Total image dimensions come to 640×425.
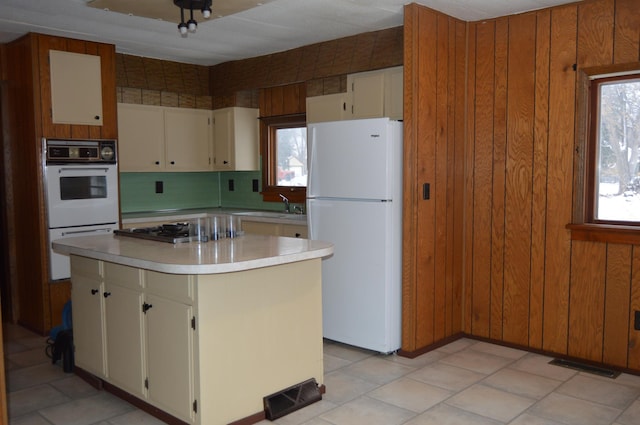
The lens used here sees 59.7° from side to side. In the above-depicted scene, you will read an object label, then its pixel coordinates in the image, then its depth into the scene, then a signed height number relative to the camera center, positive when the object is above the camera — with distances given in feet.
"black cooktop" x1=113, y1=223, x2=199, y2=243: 10.48 -1.15
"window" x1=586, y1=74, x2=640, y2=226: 11.69 +0.49
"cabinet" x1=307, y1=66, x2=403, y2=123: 14.14 +2.05
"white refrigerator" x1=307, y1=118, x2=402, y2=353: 12.59 -1.13
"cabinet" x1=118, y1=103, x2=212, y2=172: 17.26 +1.23
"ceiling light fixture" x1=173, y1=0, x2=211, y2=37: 9.34 +2.84
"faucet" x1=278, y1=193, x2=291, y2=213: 17.67 -0.91
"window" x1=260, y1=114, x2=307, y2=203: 18.34 +0.62
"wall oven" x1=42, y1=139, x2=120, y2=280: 14.55 -0.35
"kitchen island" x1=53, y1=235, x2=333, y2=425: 8.66 -2.46
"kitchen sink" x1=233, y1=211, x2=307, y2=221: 15.66 -1.18
